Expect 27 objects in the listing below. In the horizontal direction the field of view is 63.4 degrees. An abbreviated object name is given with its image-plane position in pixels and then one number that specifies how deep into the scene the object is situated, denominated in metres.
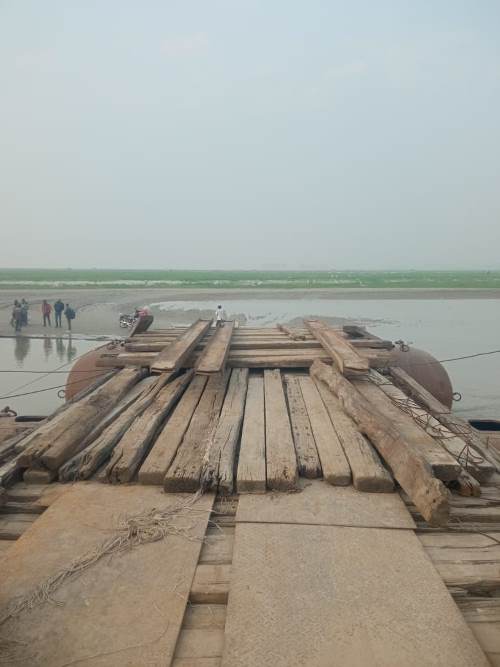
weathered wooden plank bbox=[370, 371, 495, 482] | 2.91
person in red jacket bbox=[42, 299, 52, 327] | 19.12
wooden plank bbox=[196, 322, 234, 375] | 4.36
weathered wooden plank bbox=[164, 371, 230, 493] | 2.62
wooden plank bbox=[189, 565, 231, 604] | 1.83
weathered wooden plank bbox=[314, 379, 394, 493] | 2.62
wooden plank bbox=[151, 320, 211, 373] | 4.41
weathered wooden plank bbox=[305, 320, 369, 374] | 4.58
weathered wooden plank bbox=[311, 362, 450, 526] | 2.21
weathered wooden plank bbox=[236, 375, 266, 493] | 2.61
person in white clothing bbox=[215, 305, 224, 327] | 13.49
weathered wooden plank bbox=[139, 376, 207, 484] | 2.73
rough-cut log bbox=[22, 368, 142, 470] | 2.83
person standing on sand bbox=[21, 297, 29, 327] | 18.08
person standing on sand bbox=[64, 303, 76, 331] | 18.22
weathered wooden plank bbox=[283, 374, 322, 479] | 2.80
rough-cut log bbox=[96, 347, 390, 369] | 5.36
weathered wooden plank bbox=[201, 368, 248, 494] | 2.61
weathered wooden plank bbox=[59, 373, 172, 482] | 2.80
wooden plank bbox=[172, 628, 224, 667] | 1.55
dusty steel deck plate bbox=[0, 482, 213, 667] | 1.59
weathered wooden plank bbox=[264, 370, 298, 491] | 2.63
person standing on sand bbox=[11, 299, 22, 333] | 17.47
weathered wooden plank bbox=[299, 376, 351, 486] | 2.70
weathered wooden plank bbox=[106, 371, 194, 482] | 2.76
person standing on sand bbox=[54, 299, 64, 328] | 18.91
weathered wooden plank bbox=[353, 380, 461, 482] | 2.70
